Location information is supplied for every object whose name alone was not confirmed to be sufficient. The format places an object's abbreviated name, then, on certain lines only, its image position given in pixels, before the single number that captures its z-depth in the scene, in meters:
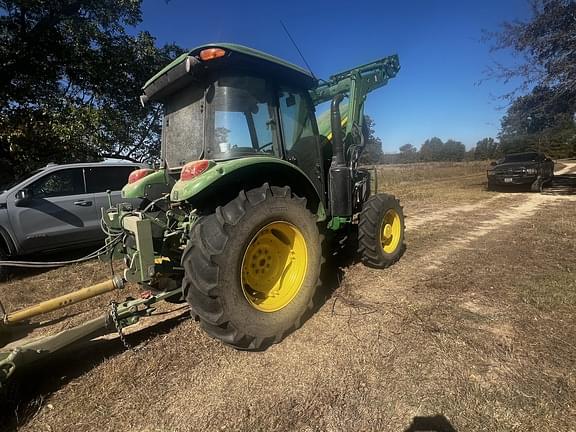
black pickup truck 13.13
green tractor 2.41
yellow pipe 2.49
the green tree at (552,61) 10.74
